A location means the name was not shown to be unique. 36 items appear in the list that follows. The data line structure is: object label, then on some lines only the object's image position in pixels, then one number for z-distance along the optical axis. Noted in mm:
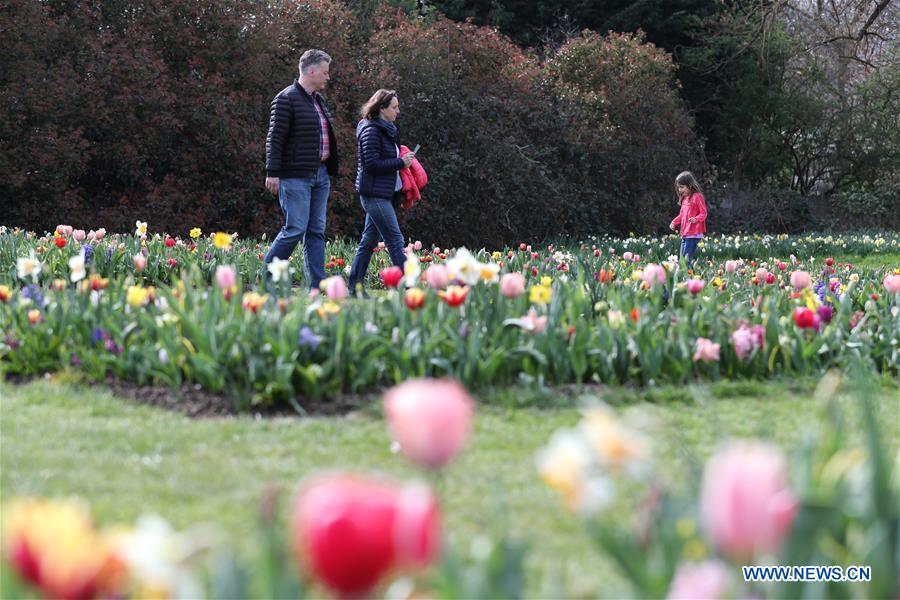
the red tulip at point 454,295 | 8367
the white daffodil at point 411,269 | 8289
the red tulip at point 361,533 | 2430
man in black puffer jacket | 14133
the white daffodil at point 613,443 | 3135
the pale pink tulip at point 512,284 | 8750
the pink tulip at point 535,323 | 8961
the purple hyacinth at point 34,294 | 10258
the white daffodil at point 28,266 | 10062
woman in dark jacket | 14687
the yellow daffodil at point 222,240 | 9474
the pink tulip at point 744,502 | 2582
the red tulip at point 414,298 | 8539
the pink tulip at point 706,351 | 8812
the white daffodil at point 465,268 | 8711
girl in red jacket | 21672
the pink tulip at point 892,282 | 10343
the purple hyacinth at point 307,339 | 8508
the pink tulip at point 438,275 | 8641
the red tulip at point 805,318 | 9047
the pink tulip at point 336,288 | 8328
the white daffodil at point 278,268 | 9289
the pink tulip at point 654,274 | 10133
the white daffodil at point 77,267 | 9852
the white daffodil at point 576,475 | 3203
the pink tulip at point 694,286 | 10297
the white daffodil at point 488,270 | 9048
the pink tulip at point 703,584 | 2801
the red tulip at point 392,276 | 9492
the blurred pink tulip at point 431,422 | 2773
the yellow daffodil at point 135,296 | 8930
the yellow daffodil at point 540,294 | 9180
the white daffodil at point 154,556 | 2736
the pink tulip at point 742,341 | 9187
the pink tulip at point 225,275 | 8437
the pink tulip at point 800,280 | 10617
